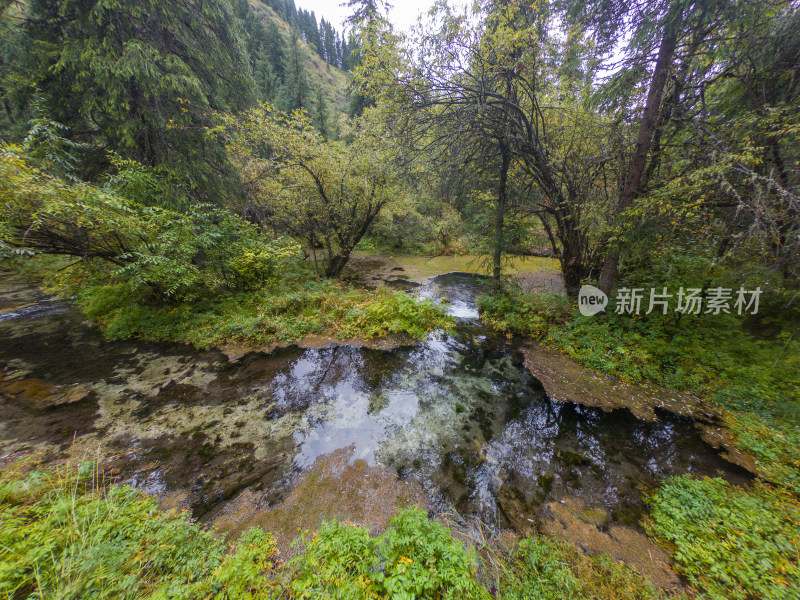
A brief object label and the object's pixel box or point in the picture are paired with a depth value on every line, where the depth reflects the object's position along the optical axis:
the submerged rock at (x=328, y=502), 3.07
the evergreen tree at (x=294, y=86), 24.98
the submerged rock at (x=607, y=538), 2.67
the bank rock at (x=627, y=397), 4.28
